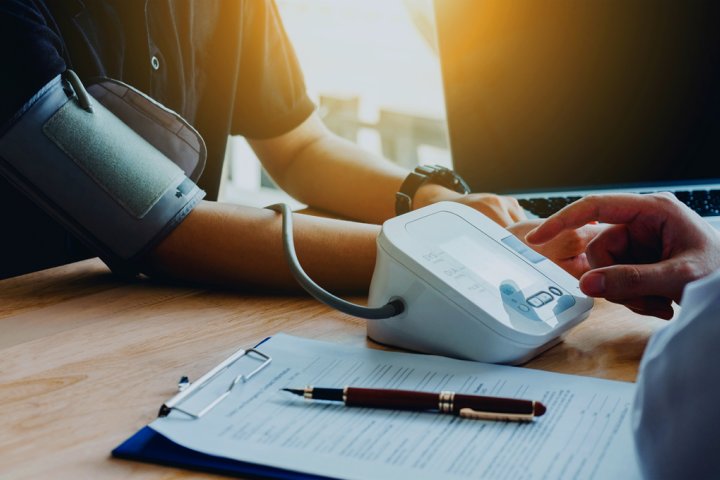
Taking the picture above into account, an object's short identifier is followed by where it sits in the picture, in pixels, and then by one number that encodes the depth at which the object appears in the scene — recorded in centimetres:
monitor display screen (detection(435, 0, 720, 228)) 103
